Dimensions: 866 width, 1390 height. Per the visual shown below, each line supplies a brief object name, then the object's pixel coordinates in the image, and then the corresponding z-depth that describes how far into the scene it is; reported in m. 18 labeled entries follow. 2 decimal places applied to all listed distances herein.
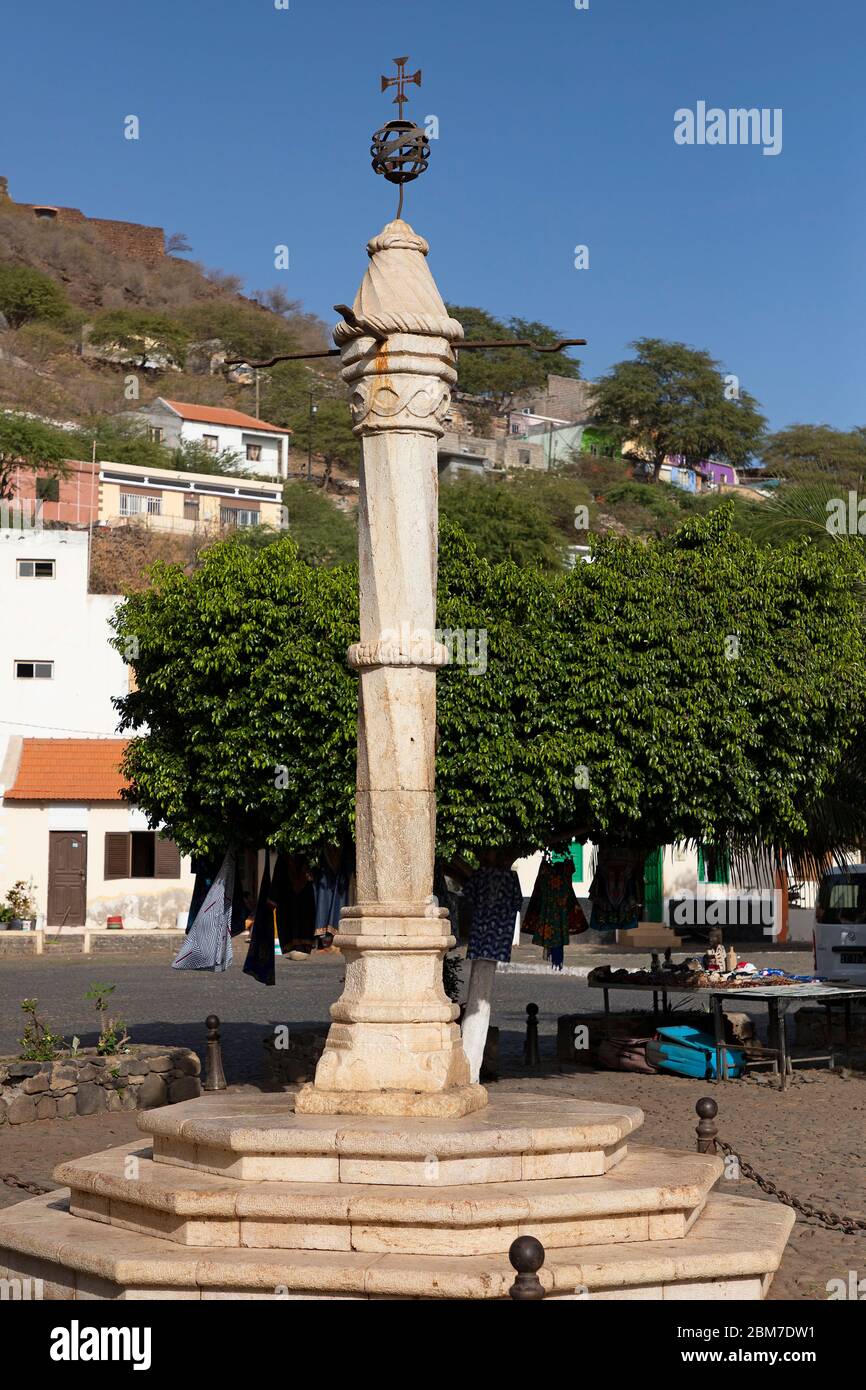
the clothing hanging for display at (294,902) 14.83
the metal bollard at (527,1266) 5.21
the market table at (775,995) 15.33
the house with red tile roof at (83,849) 34.09
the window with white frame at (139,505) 55.16
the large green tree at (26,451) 52.28
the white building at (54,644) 35.91
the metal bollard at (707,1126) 9.12
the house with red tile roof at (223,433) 67.56
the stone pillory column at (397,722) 7.91
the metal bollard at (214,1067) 14.34
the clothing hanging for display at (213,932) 14.12
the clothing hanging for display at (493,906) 13.59
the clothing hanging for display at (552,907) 15.11
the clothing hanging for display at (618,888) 16.03
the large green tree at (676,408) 82.88
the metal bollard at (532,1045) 16.41
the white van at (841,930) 21.33
